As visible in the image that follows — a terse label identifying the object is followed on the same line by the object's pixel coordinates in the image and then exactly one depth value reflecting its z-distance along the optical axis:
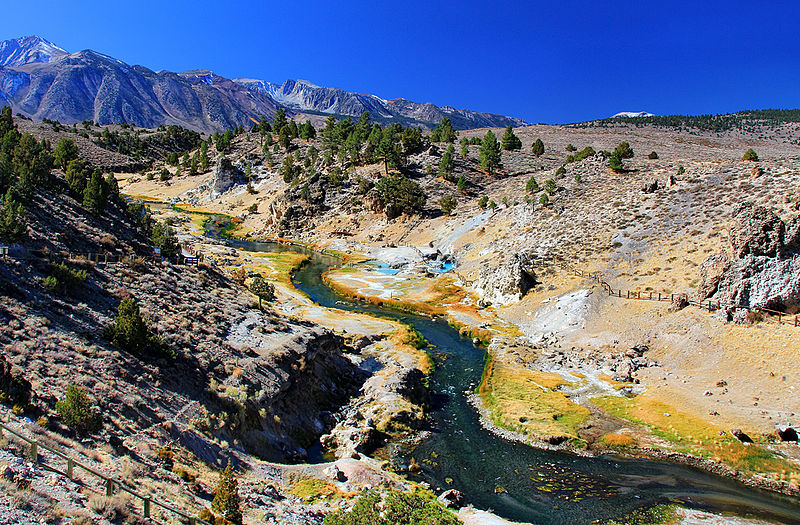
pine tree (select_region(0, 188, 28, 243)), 28.20
